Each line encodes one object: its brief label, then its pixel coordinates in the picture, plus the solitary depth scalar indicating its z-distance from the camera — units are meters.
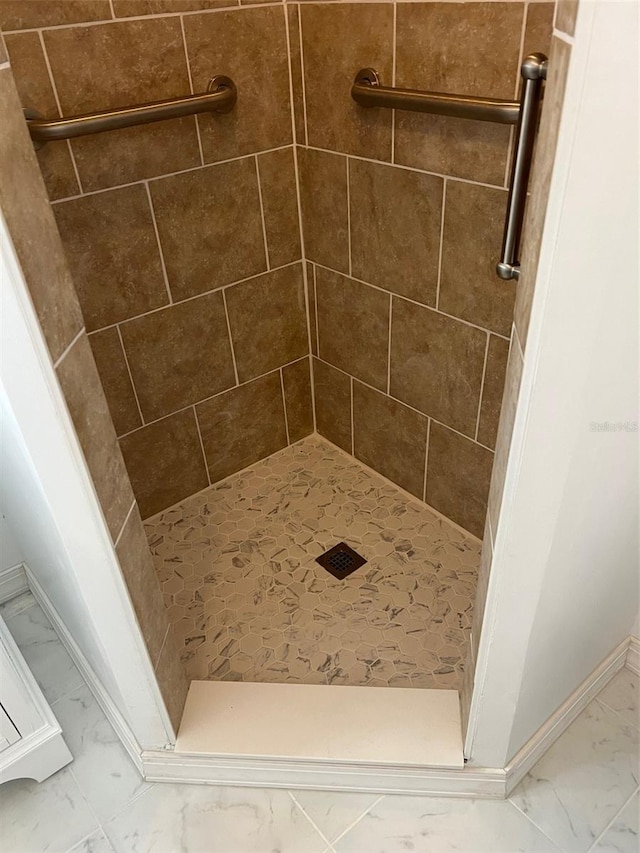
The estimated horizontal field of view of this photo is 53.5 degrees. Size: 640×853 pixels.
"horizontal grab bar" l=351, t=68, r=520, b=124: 1.10
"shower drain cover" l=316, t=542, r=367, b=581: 1.62
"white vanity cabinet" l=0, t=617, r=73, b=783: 1.13
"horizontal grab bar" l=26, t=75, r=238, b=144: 1.19
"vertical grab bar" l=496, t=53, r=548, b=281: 0.76
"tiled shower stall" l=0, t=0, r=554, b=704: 1.25
